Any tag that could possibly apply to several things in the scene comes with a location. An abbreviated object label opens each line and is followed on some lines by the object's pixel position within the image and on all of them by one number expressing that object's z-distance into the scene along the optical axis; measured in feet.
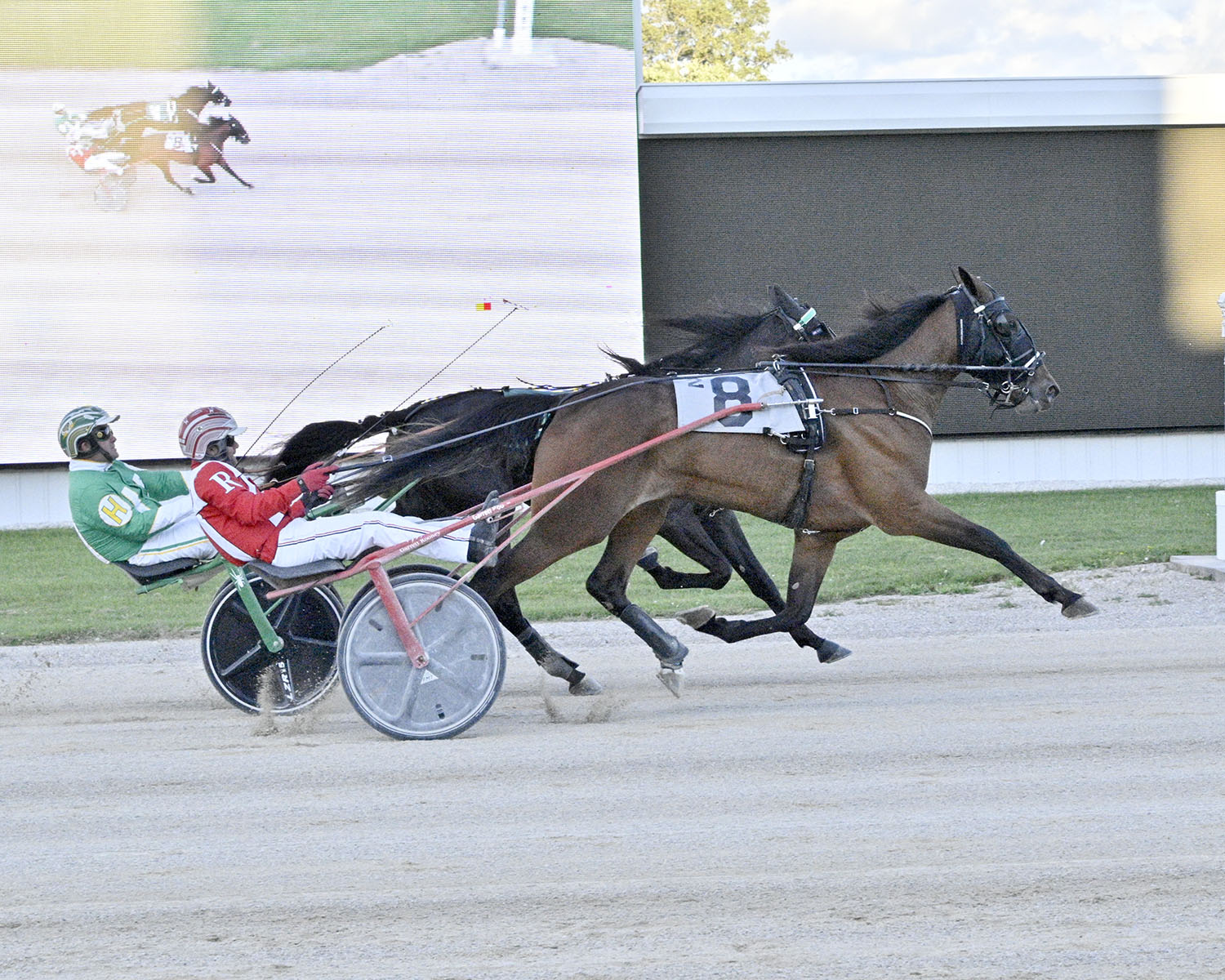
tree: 223.10
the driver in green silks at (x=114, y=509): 37.83
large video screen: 99.40
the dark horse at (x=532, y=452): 40.98
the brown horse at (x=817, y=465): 38.55
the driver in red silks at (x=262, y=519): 35.12
